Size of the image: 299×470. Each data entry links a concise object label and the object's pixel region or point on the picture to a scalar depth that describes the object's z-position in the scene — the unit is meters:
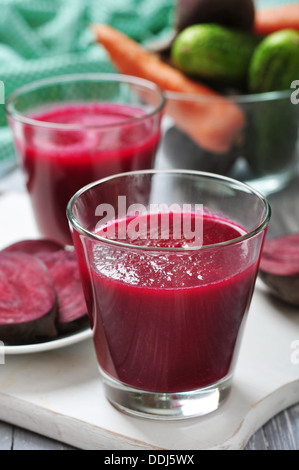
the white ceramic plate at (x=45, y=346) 0.53
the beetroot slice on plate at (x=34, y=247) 0.59
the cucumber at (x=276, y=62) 0.68
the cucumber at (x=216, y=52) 0.69
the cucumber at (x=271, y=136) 0.68
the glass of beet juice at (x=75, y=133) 0.61
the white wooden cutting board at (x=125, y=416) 0.51
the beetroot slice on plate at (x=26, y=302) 0.53
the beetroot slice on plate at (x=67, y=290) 0.54
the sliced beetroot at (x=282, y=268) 0.56
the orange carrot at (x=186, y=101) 0.68
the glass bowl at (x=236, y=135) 0.68
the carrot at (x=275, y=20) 0.73
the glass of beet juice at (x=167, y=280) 0.49
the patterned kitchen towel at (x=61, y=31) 0.78
